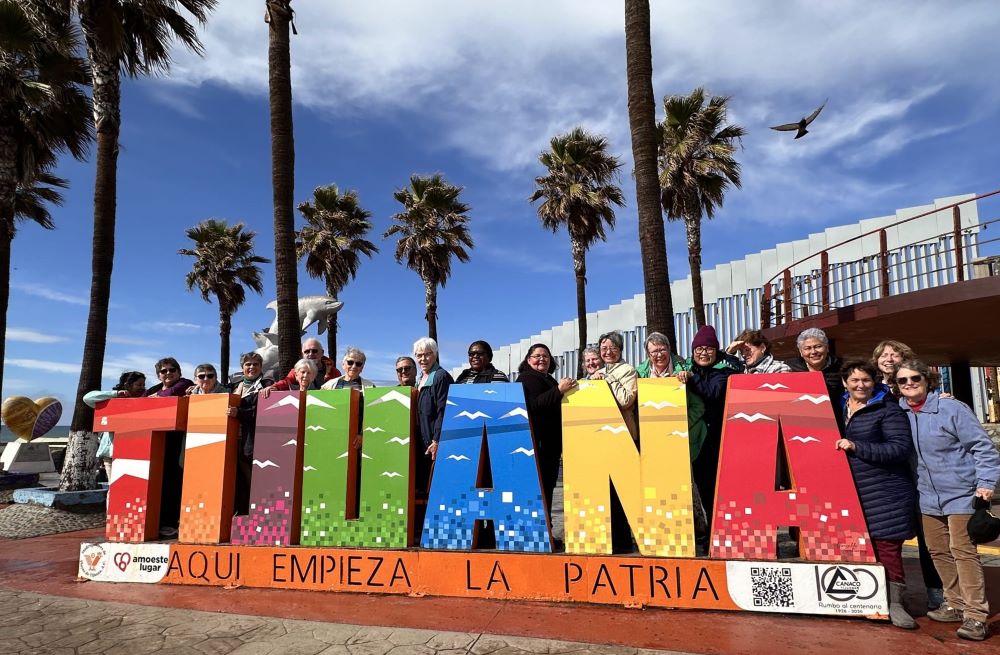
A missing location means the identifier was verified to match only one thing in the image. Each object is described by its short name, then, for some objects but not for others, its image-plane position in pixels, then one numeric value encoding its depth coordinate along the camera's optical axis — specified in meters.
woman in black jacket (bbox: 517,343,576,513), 4.27
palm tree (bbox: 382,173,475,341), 24.27
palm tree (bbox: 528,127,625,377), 21.22
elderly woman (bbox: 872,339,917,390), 3.83
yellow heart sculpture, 17.22
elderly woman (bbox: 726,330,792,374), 4.51
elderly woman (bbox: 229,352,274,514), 4.96
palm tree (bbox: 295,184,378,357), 25.23
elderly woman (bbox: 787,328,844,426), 4.02
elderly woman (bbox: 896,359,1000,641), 3.27
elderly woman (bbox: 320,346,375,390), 5.08
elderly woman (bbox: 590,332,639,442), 4.18
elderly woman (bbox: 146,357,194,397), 5.52
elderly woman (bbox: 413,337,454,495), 4.49
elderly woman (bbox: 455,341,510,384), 4.65
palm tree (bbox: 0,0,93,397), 11.32
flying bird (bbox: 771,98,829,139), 9.70
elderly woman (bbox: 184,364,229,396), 5.34
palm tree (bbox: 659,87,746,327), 19.36
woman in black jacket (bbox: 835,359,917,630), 3.46
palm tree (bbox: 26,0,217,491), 9.34
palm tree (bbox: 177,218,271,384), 27.86
